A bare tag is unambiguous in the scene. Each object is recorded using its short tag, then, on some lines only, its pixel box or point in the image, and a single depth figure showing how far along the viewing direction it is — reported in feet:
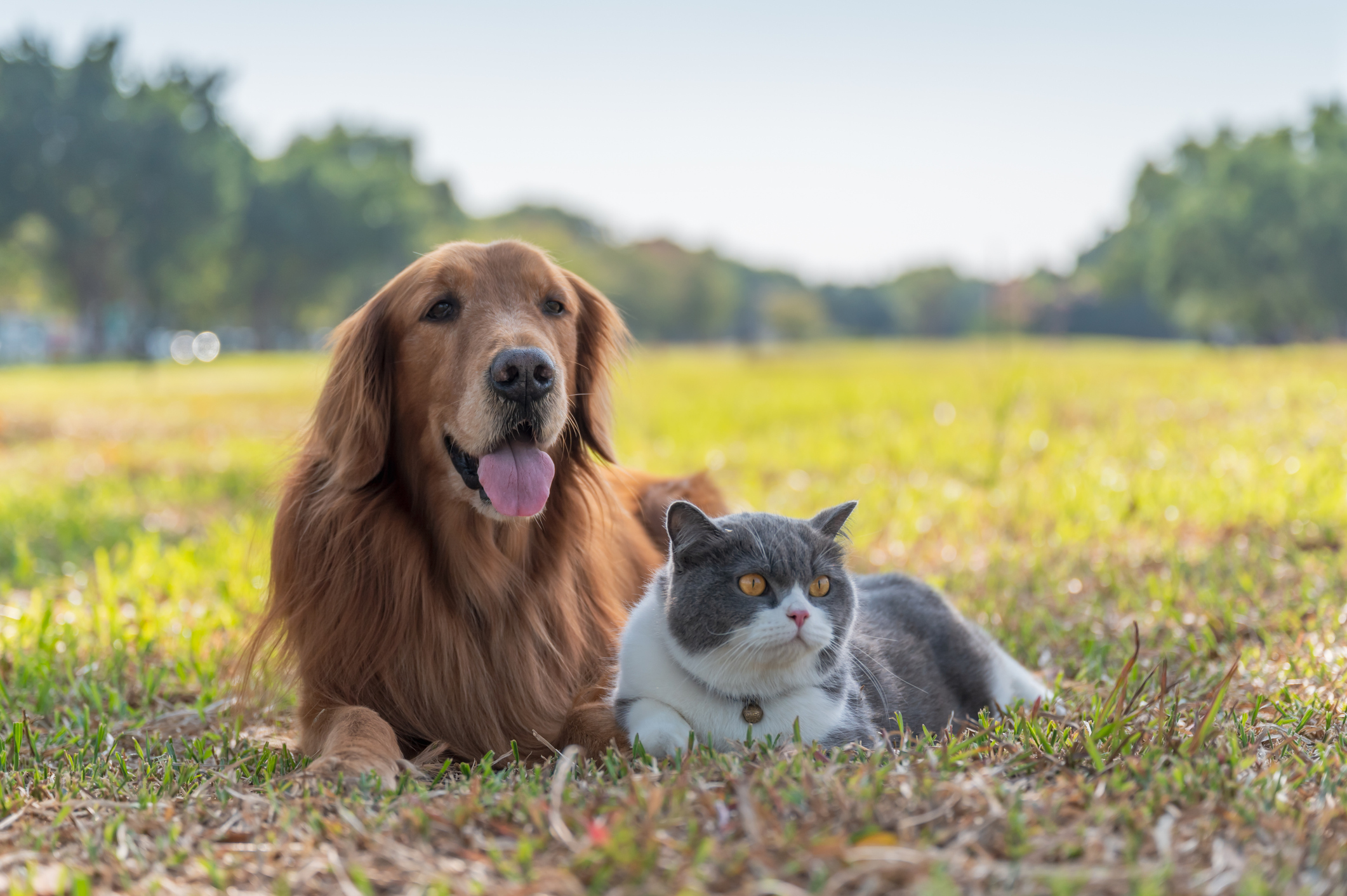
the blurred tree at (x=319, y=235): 177.37
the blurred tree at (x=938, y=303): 383.24
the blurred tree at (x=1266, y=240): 125.70
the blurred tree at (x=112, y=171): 125.49
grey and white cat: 8.58
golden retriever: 9.95
